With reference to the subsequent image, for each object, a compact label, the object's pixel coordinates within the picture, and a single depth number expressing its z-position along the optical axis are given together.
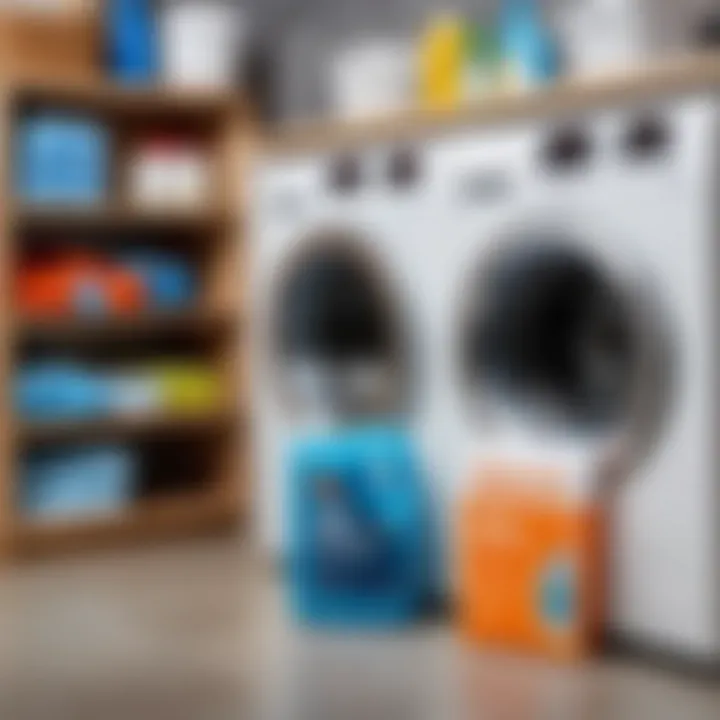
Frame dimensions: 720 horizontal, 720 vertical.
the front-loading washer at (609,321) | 1.75
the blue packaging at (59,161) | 2.61
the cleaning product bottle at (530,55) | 2.18
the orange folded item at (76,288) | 2.62
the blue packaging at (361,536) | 2.08
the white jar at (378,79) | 2.48
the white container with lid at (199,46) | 2.80
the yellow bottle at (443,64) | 2.39
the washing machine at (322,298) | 2.25
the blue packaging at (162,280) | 2.77
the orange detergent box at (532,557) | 1.86
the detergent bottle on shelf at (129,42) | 2.79
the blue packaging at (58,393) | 2.58
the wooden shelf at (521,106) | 1.79
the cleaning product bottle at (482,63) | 2.28
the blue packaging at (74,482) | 2.61
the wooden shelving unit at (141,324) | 2.56
